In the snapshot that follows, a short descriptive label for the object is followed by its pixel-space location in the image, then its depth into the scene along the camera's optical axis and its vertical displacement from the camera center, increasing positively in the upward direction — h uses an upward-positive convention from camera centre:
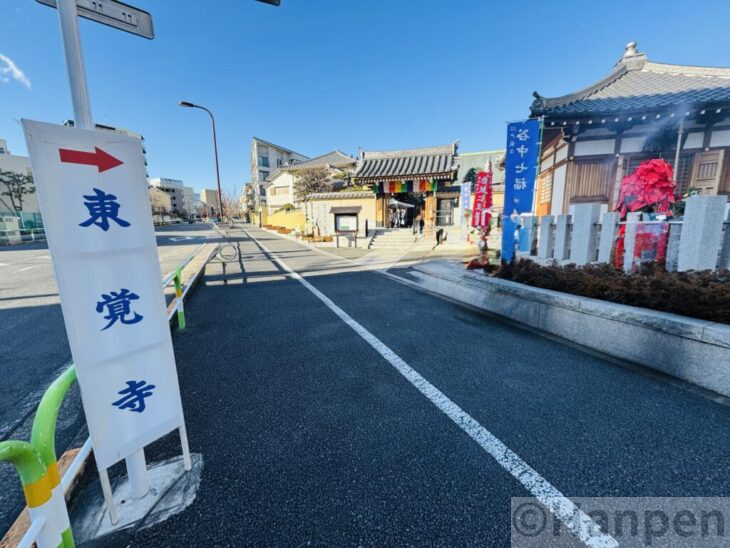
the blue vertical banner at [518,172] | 6.35 +0.93
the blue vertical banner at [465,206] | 16.67 +0.61
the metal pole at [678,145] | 9.27 +2.13
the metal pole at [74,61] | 1.76 +0.98
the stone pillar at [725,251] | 4.44 -0.60
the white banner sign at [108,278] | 1.47 -0.28
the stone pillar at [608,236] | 5.18 -0.40
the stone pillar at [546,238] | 6.31 -0.48
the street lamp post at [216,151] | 25.57 +6.57
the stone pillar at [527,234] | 7.18 -0.44
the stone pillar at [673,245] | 4.71 -0.52
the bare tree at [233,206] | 76.00 +4.66
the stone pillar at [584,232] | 5.43 -0.34
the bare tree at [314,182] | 29.41 +3.91
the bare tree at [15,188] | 30.25 +4.27
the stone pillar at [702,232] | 4.12 -0.30
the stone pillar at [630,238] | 5.07 -0.43
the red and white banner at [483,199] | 9.00 +0.55
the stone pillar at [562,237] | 5.97 -0.44
